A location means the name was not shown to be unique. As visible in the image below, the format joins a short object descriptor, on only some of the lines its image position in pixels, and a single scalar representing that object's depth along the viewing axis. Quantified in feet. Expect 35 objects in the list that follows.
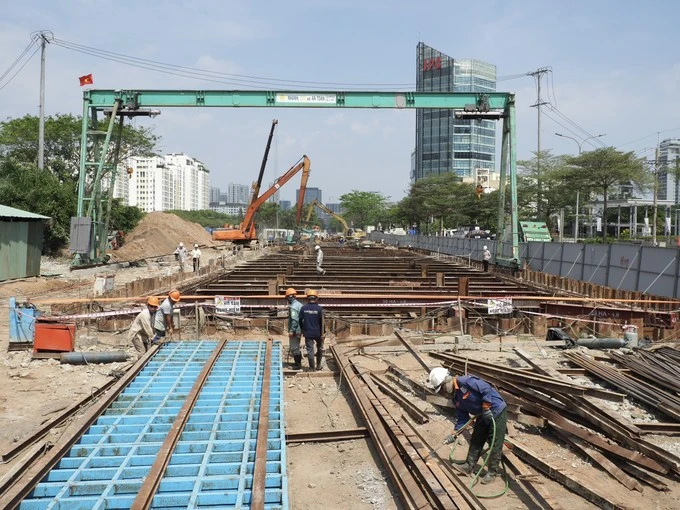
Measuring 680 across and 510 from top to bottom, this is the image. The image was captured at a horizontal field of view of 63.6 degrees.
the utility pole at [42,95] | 96.87
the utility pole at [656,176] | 114.93
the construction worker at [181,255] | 79.97
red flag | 83.25
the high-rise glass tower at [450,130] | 437.58
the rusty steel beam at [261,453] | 14.90
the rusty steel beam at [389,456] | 15.88
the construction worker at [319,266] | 73.20
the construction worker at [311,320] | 30.73
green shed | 67.87
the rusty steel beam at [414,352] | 28.32
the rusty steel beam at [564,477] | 16.40
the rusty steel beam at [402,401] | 23.53
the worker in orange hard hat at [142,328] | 32.94
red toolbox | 32.58
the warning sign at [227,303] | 39.09
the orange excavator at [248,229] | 119.44
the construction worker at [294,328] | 31.58
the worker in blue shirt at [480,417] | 17.93
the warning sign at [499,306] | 40.81
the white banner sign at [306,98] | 85.51
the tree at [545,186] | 160.08
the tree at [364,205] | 352.49
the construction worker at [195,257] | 78.67
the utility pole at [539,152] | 165.77
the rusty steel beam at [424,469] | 15.48
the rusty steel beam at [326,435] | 21.71
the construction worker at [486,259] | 85.51
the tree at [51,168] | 101.35
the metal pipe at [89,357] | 31.86
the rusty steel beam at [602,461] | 17.89
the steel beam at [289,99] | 84.48
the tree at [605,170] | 126.82
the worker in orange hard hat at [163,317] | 33.45
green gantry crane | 83.82
